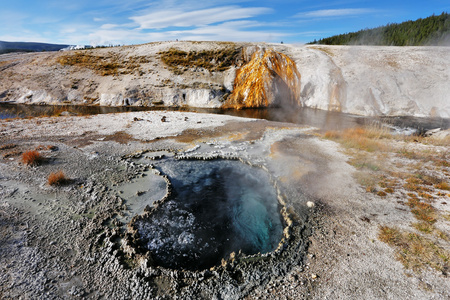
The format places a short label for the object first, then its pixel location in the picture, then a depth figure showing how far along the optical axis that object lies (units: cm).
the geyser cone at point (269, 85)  3681
